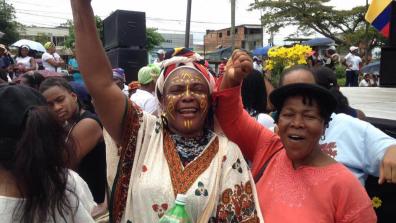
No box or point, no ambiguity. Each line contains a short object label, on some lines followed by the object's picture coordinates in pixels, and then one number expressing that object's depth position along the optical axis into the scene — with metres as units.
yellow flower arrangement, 3.30
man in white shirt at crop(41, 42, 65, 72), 10.58
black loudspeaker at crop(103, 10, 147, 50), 7.18
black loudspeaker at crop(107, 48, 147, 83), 7.60
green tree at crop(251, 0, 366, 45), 36.06
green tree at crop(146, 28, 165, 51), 43.19
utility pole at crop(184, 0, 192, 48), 12.76
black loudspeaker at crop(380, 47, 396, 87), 2.92
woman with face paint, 1.84
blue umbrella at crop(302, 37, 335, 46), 29.00
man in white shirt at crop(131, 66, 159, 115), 5.34
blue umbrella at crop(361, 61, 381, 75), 13.50
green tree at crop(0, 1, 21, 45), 35.22
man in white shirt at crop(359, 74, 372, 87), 15.44
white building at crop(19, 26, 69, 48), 71.75
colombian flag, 3.87
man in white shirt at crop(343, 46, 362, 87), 15.02
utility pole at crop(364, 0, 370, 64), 28.94
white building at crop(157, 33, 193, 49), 72.47
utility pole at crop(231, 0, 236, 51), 22.36
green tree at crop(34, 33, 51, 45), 55.67
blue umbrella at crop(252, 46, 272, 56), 25.51
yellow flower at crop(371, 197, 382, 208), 2.53
